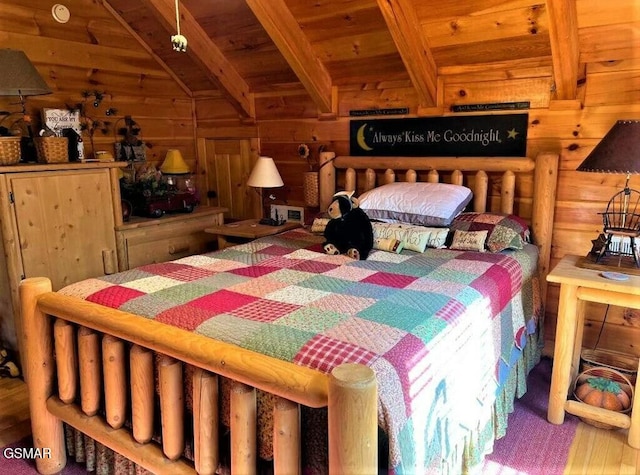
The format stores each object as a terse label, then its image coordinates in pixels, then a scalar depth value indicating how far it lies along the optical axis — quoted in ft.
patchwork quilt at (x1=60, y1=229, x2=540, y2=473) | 4.35
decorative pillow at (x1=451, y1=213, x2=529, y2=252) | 8.04
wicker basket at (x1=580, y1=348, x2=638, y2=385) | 8.02
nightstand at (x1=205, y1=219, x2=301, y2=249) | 10.59
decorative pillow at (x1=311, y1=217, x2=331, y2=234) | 9.61
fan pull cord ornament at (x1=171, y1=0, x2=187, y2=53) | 6.62
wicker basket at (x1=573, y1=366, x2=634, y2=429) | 7.14
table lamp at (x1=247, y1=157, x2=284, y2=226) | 11.09
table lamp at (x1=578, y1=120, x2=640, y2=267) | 6.51
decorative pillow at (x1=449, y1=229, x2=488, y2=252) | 8.06
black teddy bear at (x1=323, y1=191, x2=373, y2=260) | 7.99
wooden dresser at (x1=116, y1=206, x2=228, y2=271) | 10.27
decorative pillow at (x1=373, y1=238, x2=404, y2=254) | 8.18
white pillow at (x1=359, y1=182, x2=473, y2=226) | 8.62
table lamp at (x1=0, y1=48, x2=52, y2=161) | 8.19
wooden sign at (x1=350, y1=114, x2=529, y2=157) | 9.15
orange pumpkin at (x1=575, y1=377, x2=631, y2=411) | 7.07
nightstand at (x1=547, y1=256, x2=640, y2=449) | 6.54
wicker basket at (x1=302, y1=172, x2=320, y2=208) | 11.32
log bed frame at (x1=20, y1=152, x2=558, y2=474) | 3.52
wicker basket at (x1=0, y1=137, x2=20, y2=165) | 8.32
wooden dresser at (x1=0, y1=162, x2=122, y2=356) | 8.36
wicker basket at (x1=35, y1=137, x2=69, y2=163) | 8.84
